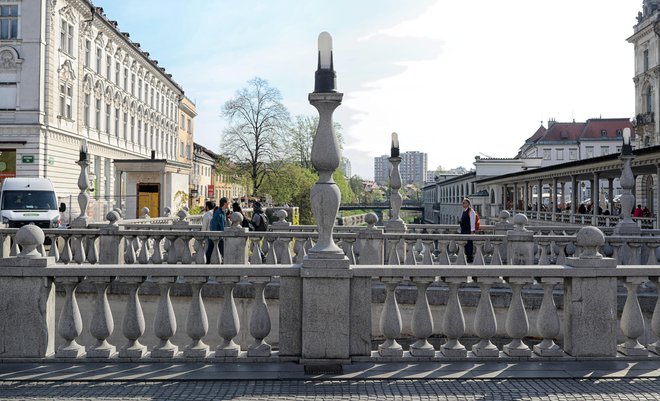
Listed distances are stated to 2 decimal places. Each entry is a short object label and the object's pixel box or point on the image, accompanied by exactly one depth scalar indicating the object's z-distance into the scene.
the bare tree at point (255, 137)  52.72
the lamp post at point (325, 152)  5.66
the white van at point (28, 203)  22.44
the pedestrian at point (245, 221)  14.20
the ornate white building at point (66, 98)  32.78
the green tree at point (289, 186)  52.31
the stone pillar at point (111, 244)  12.49
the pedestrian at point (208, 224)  12.76
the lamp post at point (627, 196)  13.63
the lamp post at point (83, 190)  14.66
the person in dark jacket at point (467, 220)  14.31
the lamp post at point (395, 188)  15.34
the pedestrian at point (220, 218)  13.37
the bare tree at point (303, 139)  66.19
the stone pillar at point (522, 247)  11.70
